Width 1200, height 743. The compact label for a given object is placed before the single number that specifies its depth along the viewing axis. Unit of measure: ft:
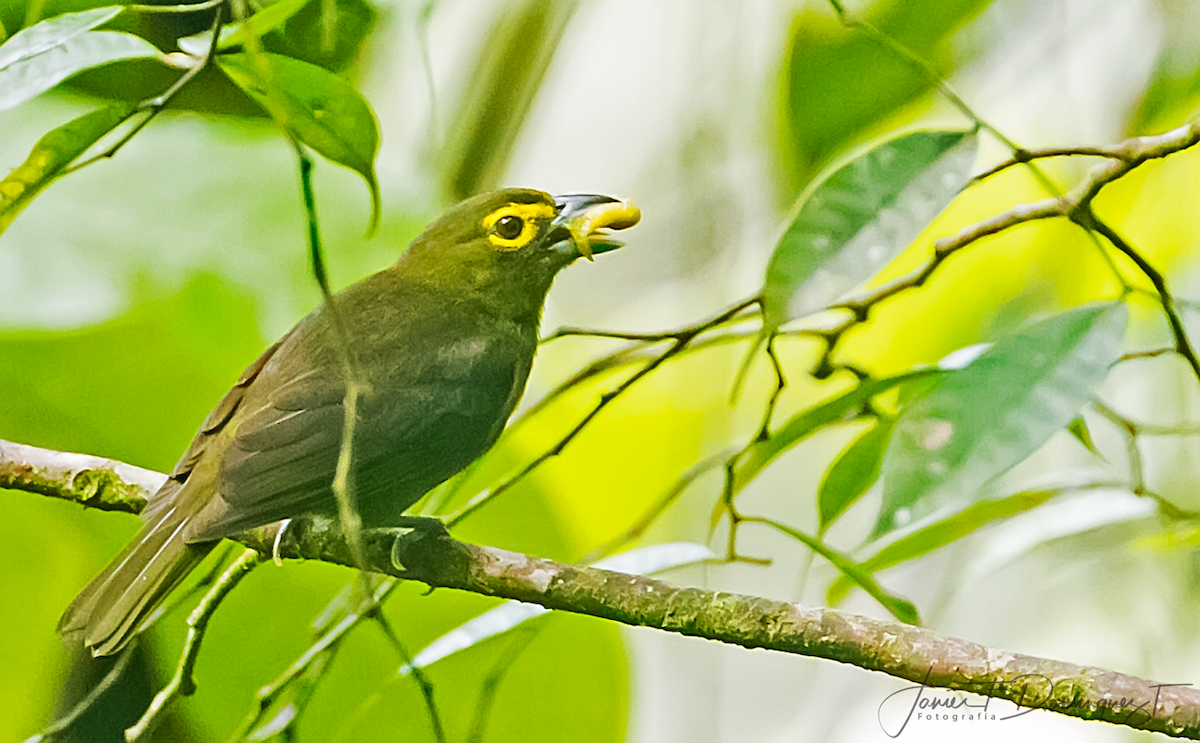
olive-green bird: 16.47
